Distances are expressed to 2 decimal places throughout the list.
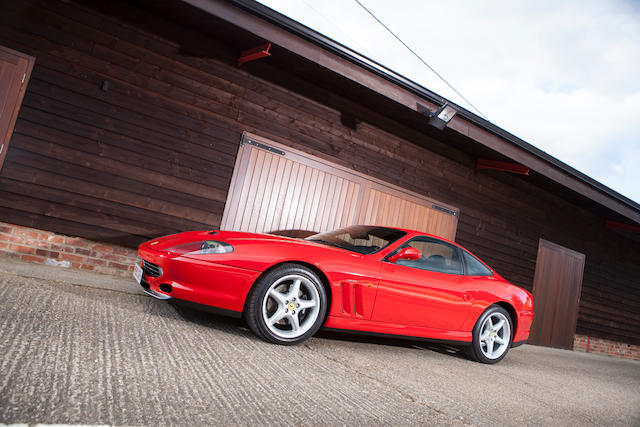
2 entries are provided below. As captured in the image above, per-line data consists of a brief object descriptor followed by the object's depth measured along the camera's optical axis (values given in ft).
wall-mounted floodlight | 22.07
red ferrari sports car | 10.17
